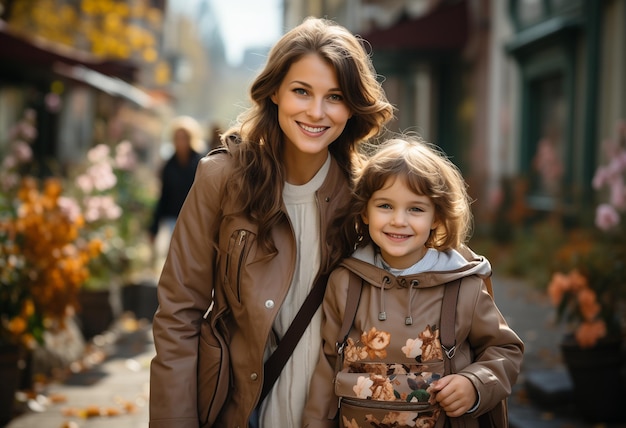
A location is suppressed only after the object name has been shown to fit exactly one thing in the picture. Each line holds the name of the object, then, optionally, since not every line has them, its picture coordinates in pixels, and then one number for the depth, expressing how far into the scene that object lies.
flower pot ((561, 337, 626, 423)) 5.07
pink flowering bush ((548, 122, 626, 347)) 5.12
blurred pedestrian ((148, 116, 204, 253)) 8.94
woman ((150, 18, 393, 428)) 2.65
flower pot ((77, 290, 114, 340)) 7.75
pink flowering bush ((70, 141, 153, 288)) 8.38
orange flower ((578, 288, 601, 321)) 5.12
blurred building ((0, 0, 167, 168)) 11.34
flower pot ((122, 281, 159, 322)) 8.90
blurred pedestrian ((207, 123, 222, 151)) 8.97
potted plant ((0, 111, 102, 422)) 5.21
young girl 2.52
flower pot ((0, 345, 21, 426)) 5.00
